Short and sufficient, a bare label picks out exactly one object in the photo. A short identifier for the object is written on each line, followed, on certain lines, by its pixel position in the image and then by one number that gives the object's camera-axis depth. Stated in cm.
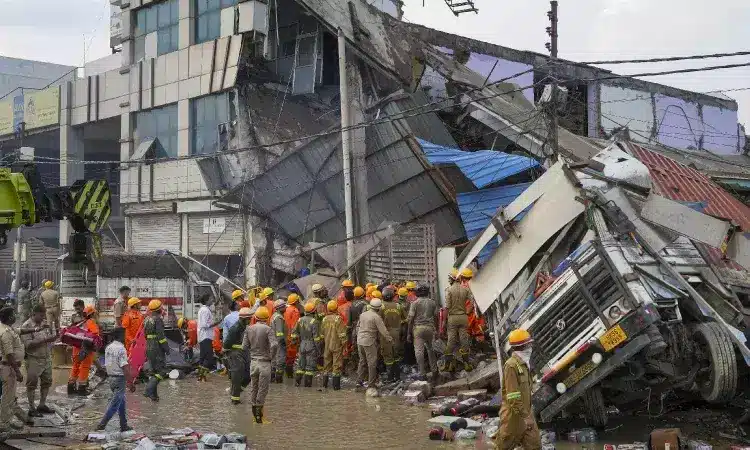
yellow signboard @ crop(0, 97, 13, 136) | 3592
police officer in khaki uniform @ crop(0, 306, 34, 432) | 951
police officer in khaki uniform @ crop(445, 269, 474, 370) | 1366
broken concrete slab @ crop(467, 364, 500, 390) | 1231
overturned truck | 874
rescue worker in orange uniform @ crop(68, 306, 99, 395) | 1359
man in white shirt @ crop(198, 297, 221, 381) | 1534
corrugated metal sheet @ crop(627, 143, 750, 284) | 1170
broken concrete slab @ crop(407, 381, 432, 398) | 1289
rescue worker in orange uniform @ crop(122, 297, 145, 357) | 1417
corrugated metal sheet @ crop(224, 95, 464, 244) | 2134
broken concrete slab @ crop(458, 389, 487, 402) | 1182
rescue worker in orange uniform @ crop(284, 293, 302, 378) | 1544
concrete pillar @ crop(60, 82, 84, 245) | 3169
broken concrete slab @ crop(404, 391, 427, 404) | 1268
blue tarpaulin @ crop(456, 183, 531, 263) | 1998
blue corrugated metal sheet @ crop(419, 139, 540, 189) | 1966
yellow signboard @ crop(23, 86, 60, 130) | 3219
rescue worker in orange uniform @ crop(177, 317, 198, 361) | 1698
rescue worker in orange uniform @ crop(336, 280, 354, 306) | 1551
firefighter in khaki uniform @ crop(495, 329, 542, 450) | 743
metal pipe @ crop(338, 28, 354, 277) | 1838
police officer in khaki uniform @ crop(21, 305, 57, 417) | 1096
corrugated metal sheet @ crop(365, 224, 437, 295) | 1716
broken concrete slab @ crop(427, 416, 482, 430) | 1014
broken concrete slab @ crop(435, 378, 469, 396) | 1277
